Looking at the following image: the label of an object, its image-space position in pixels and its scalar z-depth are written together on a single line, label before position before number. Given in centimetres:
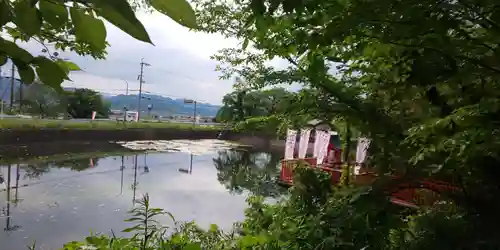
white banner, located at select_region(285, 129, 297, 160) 862
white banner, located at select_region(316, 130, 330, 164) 792
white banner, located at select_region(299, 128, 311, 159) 866
